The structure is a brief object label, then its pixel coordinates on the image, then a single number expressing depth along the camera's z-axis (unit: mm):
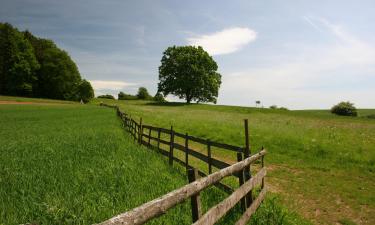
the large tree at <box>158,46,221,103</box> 77250
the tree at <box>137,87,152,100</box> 137625
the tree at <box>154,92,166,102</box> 101625
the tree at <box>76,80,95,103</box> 95469
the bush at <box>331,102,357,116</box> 63844
